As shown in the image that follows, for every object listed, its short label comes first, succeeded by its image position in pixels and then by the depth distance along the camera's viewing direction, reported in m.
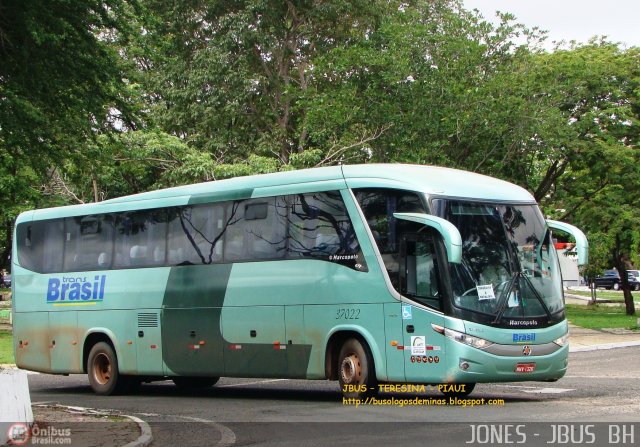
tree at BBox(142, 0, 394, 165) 41.78
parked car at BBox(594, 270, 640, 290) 90.25
